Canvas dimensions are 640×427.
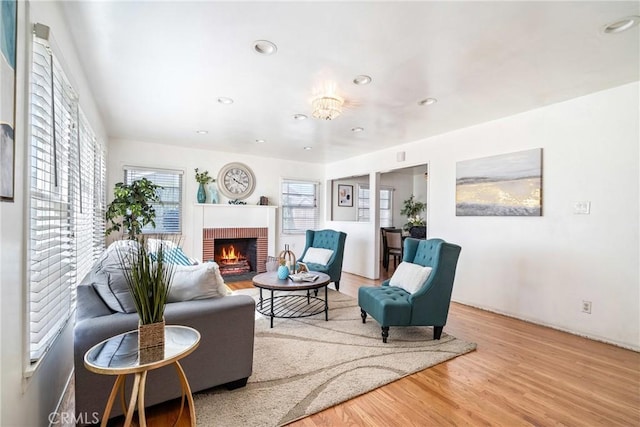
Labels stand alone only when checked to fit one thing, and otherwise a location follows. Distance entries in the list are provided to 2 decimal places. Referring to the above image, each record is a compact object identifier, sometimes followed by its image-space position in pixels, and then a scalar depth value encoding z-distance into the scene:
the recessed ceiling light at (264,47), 2.11
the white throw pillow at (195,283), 1.95
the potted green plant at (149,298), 1.39
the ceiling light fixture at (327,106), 2.87
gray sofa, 1.57
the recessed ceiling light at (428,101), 3.12
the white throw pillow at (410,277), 2.92
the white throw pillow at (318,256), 4.63
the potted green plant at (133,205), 3.99
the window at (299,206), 6.59
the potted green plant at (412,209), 8.06
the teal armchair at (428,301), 2.77
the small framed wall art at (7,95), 1.09
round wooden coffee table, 3.22
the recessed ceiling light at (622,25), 1.85
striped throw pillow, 3.13
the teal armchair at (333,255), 4.59
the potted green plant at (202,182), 5.54
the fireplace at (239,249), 5.80
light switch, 2.99
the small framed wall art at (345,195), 7.53
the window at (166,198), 5.17
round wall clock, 5.85
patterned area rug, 1.84
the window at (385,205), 7.95
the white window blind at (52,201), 1.43
